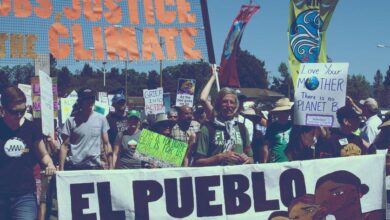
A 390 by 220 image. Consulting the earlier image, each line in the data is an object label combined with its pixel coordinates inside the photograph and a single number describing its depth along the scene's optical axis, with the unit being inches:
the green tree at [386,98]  2141.2
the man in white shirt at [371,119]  335.9
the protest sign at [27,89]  488.9
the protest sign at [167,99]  723.3
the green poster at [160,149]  249.3
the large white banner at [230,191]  198.7
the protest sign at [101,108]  422.0
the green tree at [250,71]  3553.2
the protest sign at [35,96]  299.7
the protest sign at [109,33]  338.1
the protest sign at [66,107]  502.6
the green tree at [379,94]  2345.0
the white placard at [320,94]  258.5
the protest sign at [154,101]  582.9
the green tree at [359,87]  2652.6
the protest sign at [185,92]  572.7
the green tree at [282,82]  3280.0
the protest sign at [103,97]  624.6
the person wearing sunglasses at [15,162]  196.4
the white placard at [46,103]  207.9
